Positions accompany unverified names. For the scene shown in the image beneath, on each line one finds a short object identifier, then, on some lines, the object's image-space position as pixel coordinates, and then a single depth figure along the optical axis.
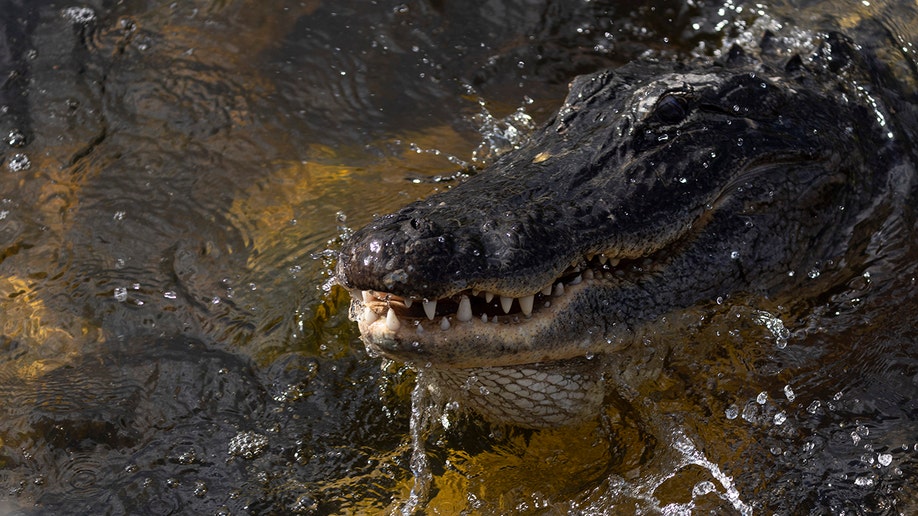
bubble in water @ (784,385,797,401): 3.67
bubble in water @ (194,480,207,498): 3.31
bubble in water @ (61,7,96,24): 5.50
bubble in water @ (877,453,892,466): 3.41
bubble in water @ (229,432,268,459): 3.45
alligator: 2.83
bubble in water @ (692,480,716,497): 3.31
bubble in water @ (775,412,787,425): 3.57
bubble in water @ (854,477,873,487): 3.33
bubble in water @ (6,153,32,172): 4.71
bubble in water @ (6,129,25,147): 4.82
